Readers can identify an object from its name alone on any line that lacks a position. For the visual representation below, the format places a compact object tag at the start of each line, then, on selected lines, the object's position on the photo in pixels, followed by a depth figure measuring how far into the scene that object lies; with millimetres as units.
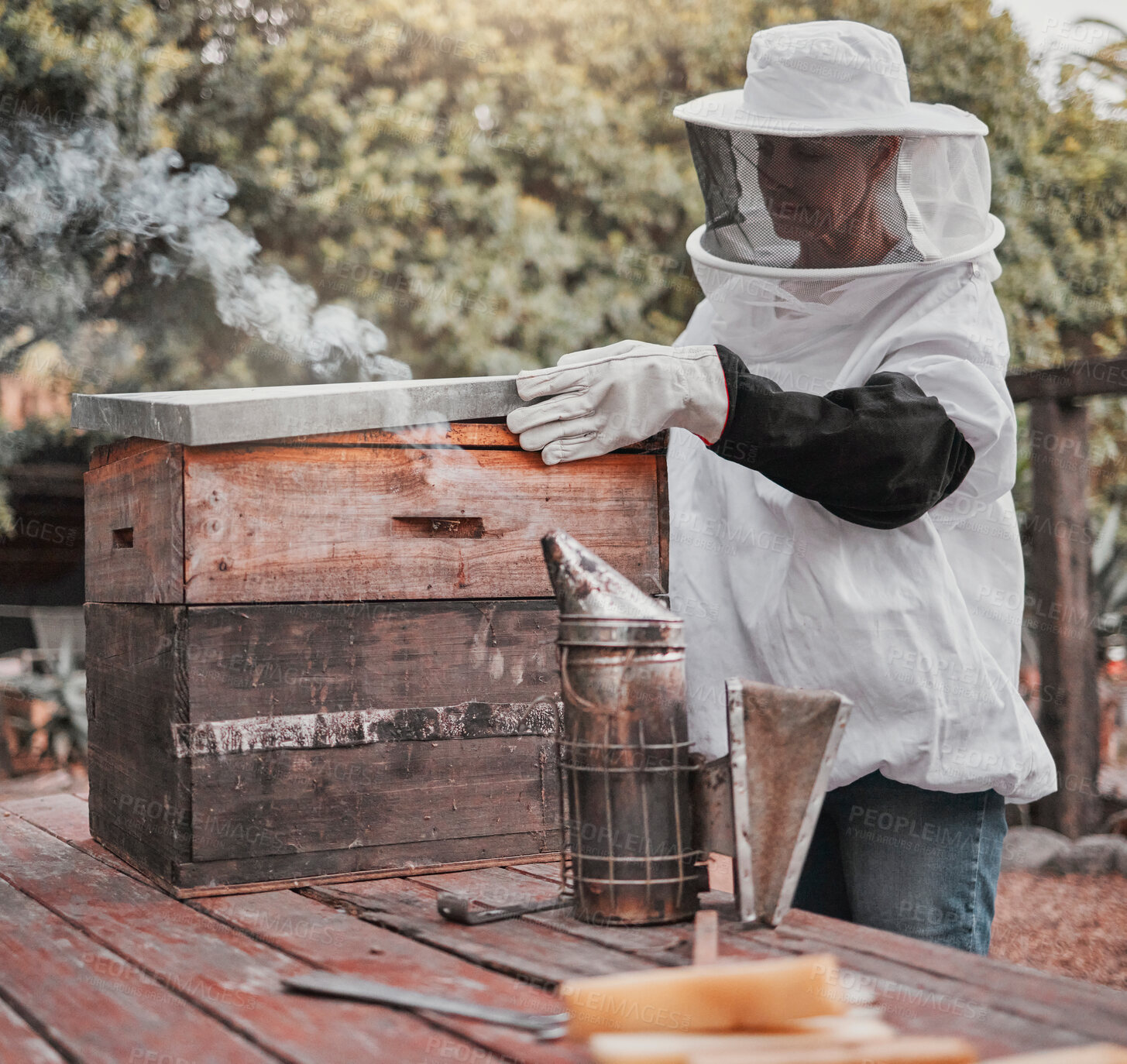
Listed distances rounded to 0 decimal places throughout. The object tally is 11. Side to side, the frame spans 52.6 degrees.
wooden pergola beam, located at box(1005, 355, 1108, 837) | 4945
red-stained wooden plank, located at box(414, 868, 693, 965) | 1225
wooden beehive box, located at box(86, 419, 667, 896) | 1559
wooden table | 975
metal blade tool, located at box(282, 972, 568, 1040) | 994
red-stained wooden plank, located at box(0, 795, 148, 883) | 1870
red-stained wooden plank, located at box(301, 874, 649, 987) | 1163
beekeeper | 1561
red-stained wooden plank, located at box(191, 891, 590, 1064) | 976
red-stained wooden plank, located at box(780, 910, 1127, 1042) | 992
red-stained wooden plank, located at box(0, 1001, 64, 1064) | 963
